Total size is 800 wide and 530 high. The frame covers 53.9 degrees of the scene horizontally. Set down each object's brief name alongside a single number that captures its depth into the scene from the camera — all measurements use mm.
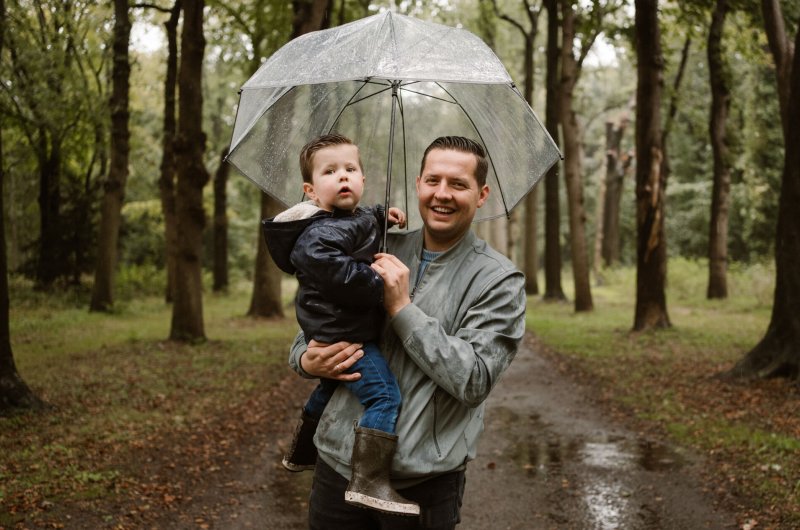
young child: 2748
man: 2725
